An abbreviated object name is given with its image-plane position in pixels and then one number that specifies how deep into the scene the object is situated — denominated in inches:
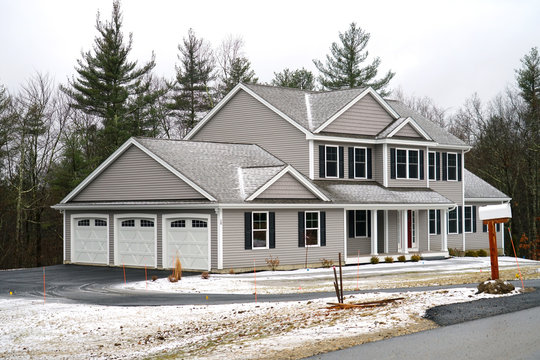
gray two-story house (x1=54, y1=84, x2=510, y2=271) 1205.7
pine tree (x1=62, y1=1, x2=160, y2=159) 2043.6
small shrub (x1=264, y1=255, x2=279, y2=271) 1210.6
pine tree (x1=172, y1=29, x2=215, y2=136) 2319.1
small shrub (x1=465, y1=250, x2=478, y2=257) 1599.4
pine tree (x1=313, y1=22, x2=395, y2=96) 2524.6
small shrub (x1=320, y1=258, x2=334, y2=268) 1283.2
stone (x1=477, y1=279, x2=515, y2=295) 724.7
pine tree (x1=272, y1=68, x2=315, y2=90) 2566.4
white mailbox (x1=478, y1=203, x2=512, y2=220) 710.5
